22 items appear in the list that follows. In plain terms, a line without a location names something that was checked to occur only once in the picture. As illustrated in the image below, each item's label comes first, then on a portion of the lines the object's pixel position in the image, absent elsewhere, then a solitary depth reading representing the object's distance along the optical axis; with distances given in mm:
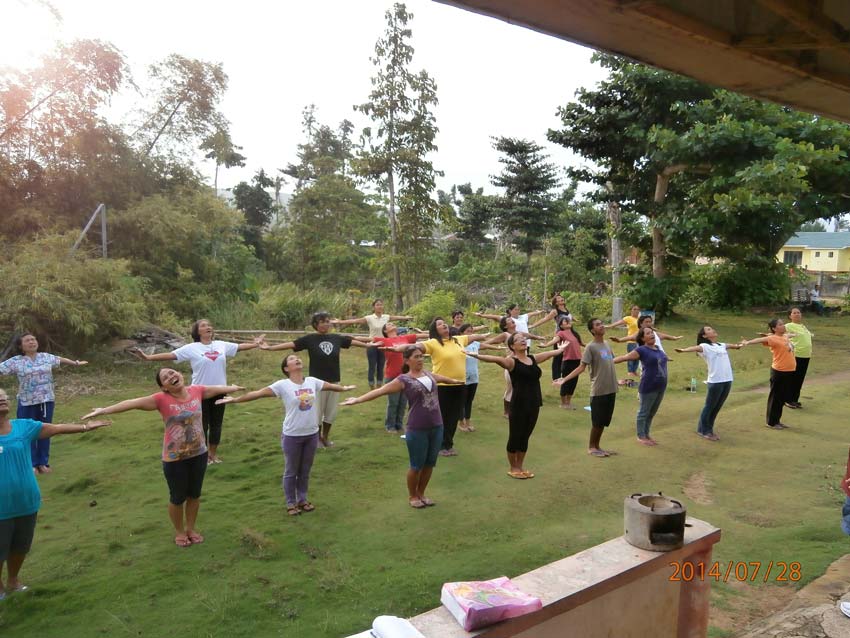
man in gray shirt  7000
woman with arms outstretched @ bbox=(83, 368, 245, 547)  4617
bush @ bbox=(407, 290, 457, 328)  17016
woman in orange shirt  8555
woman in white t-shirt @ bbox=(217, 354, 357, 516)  5309
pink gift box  2580
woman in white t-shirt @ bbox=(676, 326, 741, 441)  7797
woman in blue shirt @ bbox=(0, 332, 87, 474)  6289
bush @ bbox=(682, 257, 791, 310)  18969
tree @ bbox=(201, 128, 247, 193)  19219
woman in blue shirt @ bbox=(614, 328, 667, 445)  7406
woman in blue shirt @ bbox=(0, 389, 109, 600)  4019
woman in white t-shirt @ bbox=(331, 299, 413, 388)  9500
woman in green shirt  9156
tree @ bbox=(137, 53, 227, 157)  17750
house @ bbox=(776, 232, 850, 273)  45031
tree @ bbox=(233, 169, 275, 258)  35031
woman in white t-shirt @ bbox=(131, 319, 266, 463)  6125
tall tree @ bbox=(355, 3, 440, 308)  17391
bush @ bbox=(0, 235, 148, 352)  11102
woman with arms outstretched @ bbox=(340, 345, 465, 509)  5336
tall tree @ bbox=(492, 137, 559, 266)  29406
